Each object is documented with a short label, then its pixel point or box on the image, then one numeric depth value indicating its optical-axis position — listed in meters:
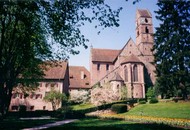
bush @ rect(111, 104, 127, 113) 37.31
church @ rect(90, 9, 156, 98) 57.94
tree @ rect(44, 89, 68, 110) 47.19
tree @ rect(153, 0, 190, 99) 38.53
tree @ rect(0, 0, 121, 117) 12.34
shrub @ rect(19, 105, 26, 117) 43.22
